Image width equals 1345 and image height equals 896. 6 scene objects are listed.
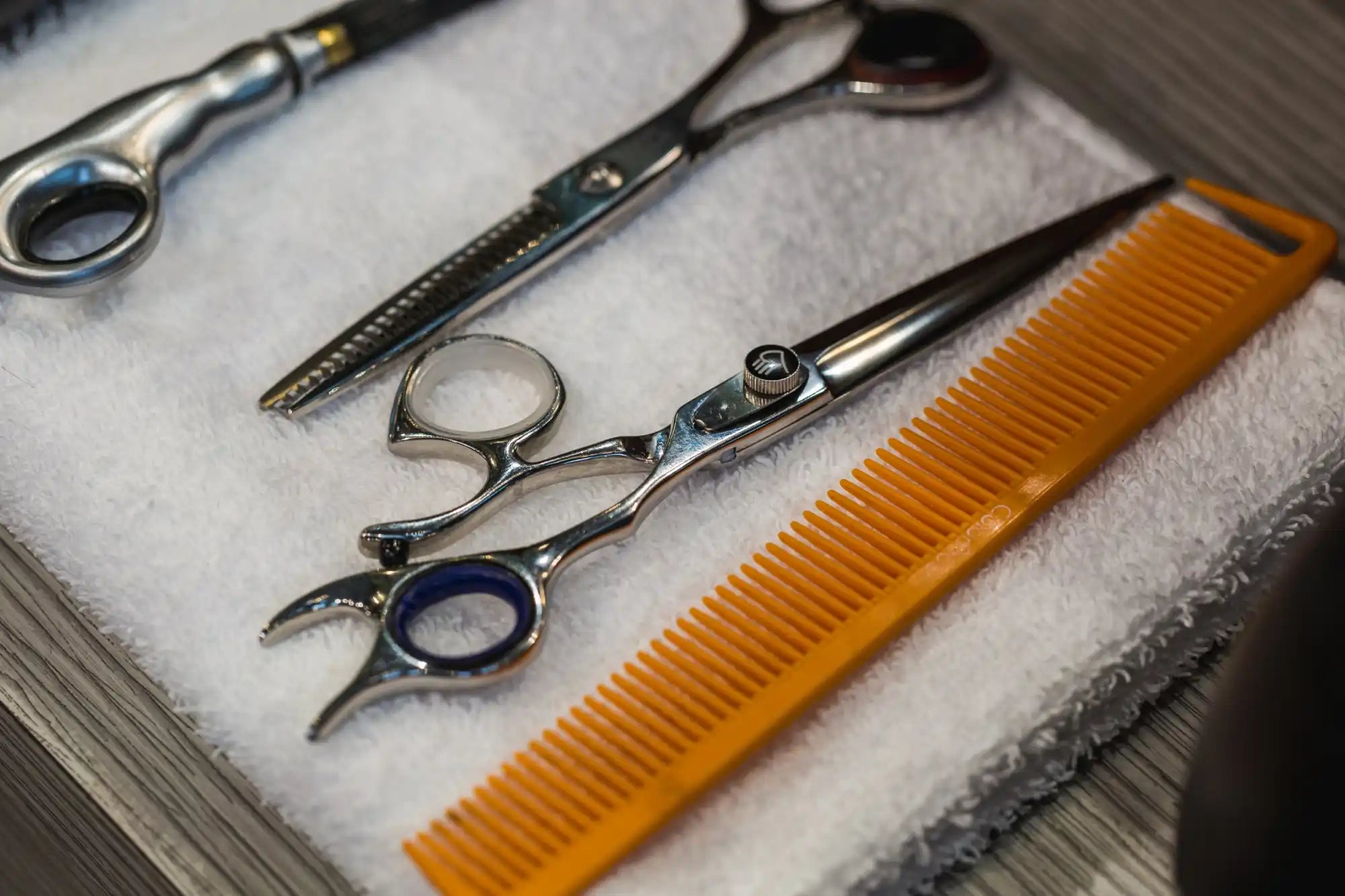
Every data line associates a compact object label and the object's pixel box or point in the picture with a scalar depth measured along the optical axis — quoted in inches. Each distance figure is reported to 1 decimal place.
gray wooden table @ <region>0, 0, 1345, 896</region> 21.3
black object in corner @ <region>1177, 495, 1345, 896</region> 16.0
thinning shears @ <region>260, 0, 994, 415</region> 25.4
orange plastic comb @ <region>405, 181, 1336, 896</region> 20.5
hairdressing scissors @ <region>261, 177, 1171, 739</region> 21.3
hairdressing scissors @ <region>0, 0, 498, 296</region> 25.4
